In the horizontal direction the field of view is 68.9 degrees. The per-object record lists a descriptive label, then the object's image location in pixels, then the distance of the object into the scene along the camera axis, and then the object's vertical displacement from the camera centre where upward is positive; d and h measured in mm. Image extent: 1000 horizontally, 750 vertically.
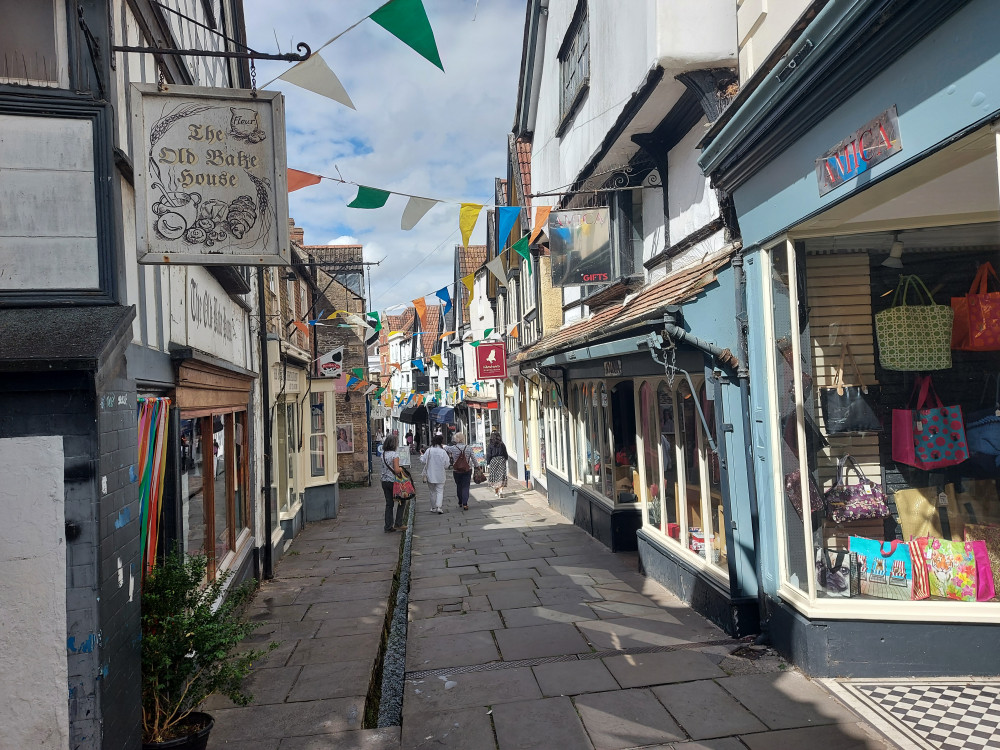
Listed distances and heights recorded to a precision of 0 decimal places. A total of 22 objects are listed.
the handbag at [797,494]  5488 -818
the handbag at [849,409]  5535 -193
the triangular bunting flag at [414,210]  7547 +1998
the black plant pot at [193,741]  4156 -1885
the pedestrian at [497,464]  18391 -1650
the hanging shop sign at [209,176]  4383 +1462
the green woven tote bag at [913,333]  5340 +350
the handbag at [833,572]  5281 -1377
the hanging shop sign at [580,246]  9820 +2061
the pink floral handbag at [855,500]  5488 -885
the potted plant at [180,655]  4219 -1421
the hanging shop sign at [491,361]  20984 +1107
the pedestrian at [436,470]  15539 -1448
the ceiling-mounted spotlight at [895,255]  5434 +946
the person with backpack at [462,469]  15969 -1505
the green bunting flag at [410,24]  4684 +2480
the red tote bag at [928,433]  5293 -396
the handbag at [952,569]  5012 -1332
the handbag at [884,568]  5176 -1346
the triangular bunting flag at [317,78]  4848 +2212
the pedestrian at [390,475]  13391 -1317
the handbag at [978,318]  5113 +426
